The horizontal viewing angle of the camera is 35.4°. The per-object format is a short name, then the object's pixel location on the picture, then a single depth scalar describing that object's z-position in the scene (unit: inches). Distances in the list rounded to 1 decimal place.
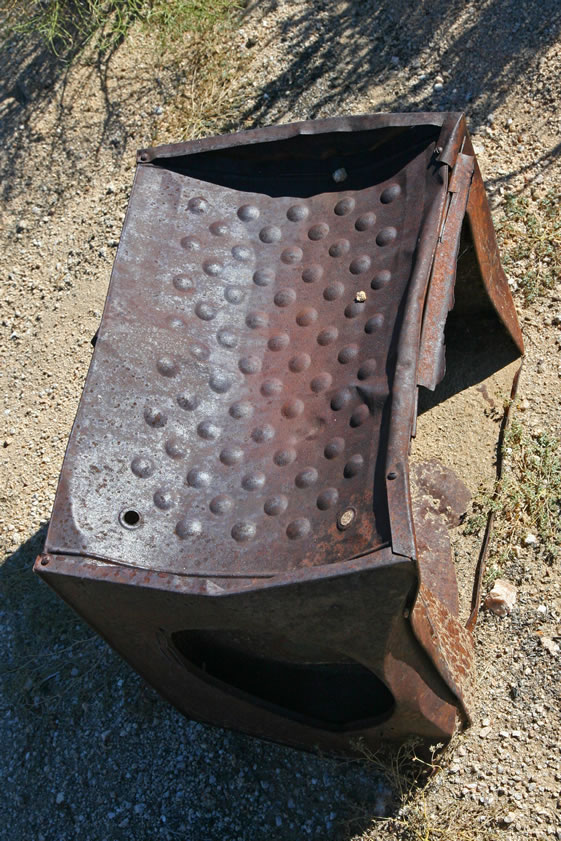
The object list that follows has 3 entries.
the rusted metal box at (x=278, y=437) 80.0
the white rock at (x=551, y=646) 104.7
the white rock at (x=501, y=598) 108.7
